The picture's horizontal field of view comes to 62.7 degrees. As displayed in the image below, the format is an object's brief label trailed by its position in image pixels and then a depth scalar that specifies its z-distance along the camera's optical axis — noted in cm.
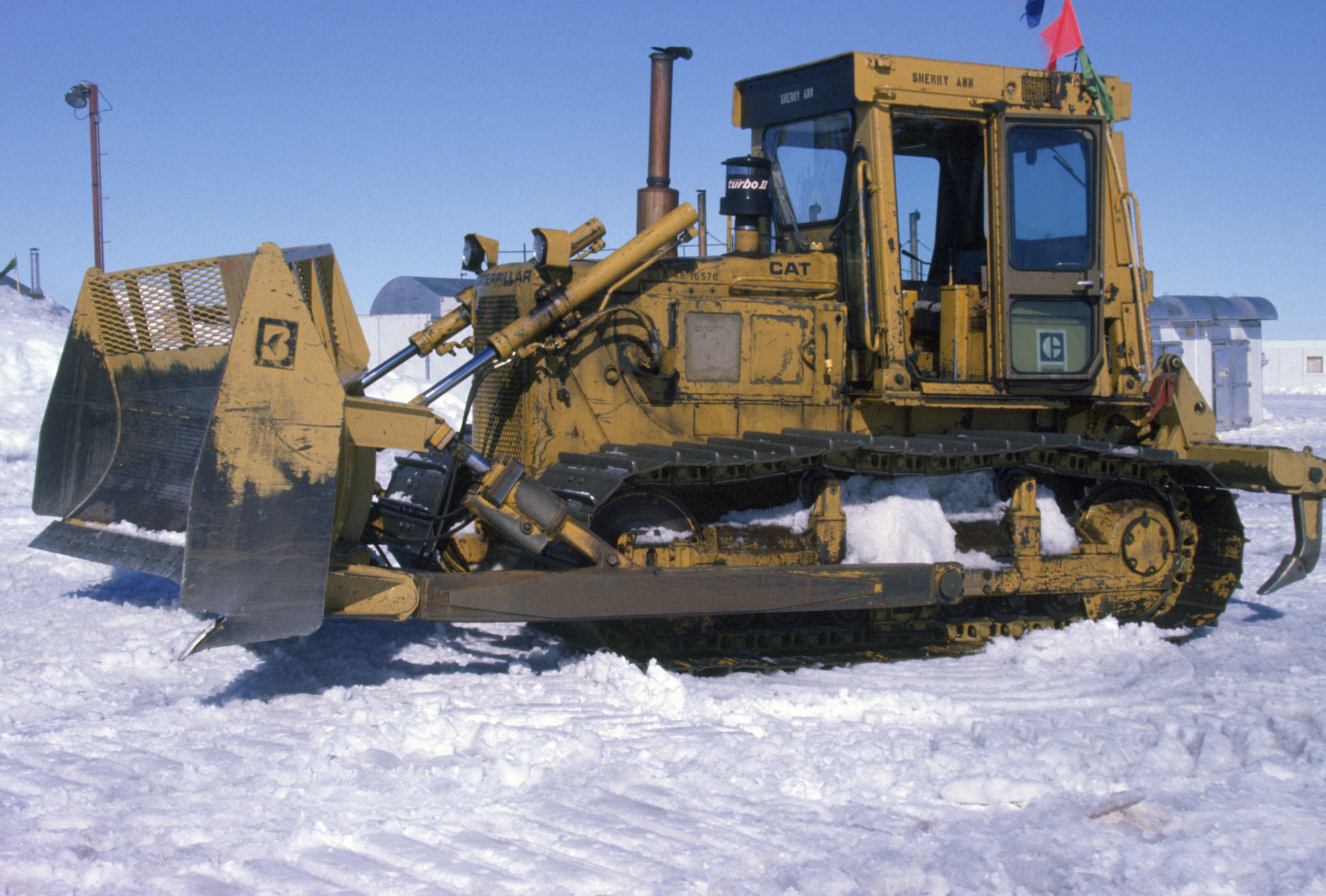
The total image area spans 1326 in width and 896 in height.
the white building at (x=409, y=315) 2806
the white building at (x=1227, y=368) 2395
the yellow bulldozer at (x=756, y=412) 496
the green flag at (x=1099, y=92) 668
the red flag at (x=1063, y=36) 700
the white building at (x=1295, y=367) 4369
